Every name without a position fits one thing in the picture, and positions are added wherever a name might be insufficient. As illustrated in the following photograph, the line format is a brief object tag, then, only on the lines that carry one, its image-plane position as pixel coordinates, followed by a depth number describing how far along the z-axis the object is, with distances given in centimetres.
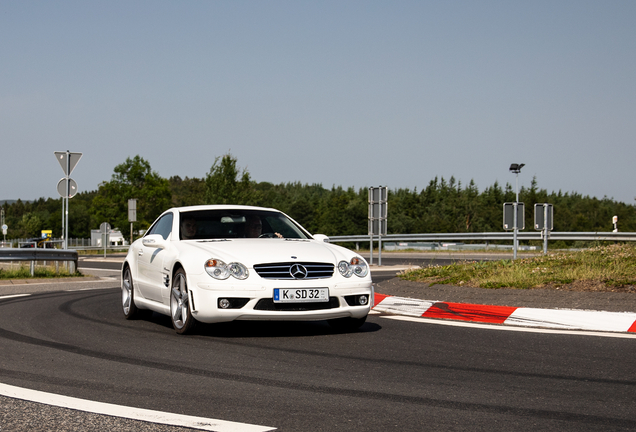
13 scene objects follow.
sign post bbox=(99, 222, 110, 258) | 3796
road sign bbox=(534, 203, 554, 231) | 2548
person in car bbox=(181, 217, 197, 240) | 855
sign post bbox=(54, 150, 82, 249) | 1939
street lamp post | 2367
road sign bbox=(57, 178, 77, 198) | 1965
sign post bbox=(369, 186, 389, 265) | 2333
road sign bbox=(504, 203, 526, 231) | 2383
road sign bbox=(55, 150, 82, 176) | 1936
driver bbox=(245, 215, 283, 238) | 871
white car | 723
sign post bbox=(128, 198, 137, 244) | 3869
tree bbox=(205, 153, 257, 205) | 4416
